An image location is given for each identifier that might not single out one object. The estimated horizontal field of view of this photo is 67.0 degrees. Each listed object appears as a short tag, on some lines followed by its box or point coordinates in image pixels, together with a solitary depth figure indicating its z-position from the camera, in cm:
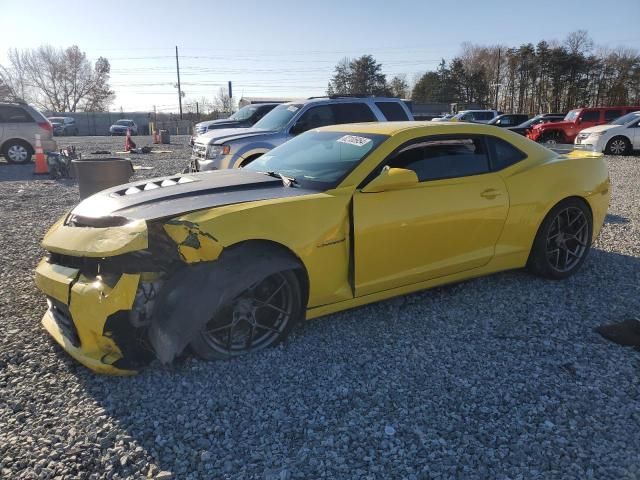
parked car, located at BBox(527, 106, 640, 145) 2042
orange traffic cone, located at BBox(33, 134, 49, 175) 1193
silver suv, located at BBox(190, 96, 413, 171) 802
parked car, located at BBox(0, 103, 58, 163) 1316
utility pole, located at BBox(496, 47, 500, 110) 5814
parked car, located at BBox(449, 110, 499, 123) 2706
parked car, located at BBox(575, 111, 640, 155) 1641
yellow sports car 275
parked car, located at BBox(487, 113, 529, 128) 2558
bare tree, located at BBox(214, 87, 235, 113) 5945
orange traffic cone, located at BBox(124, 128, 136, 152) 1918
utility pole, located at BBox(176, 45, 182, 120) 5644
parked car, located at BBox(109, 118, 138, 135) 3956
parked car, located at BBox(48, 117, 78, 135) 3831
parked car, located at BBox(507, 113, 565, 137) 2391
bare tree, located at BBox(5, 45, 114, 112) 7431
